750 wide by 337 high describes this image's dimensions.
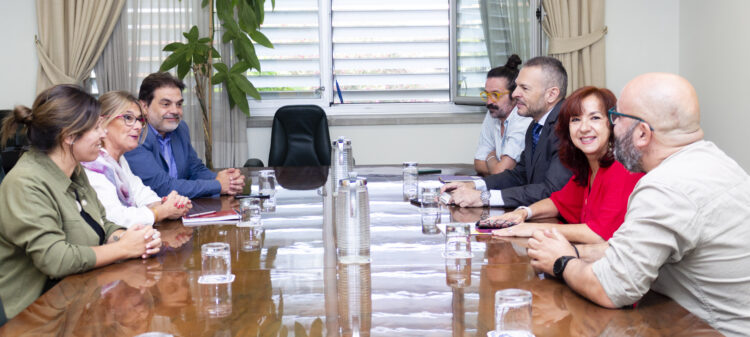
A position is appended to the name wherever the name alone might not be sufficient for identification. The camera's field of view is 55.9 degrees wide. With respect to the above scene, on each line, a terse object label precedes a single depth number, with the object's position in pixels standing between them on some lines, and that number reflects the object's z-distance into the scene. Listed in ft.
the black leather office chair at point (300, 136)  17.87
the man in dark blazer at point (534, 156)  9.53
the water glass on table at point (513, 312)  4.28
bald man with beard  4.89
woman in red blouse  7.16
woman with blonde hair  8.42
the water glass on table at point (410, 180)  10.52
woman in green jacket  6.30
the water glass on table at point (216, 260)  5.75
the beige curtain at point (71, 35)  18.29
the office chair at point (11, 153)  15.39
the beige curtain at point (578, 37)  17.89
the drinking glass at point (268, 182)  10.10
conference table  4.50
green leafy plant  17.07
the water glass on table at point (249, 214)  8.16
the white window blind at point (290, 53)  19.43
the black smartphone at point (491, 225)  7.68
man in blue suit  10.89
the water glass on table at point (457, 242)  6.34
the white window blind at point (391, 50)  19.63
